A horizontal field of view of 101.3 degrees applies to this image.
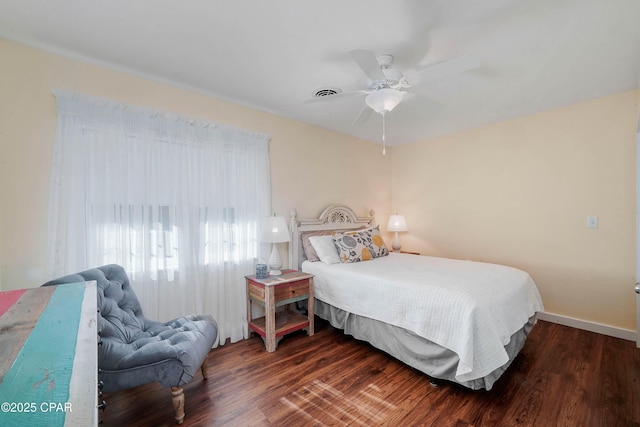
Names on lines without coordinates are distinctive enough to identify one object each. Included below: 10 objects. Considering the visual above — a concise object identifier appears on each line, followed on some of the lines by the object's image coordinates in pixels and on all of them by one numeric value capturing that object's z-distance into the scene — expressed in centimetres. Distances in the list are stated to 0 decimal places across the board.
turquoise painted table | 48
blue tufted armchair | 144
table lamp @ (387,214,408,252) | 417
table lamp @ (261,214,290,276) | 274
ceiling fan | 163
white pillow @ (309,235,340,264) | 294
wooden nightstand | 244
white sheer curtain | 195
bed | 172
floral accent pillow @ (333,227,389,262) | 300
